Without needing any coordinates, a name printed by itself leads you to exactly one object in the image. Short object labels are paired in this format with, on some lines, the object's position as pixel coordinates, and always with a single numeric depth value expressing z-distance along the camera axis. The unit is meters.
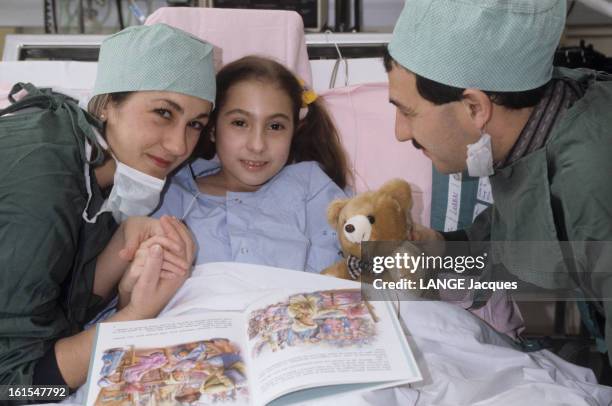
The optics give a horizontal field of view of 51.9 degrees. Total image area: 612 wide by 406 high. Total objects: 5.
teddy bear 1.48
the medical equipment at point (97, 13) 3.18
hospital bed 1.18
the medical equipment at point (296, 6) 2.58
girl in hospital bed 1.62
